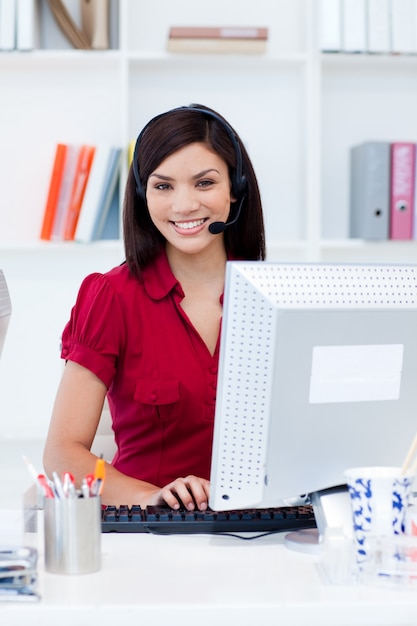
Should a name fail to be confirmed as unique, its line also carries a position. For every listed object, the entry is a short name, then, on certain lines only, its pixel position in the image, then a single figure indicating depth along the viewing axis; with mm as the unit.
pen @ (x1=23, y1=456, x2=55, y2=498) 1160
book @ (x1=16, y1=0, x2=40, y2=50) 2689
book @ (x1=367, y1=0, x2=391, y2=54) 2775
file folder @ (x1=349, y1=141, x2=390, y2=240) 2814
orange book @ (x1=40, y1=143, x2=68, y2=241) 2766
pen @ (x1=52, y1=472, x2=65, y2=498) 1154
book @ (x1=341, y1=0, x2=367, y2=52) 2768
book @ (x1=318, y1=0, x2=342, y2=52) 2768
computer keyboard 1385
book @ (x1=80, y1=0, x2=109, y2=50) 2756
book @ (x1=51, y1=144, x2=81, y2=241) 2787
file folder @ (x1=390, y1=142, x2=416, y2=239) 2814
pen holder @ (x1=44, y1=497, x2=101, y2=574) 1137
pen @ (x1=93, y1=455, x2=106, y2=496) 1170
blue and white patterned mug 1163
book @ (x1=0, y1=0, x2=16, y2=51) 2705
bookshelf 2902
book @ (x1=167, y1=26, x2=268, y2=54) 2719
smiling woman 1839
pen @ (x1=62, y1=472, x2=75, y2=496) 1159
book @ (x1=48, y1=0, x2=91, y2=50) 2777
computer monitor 1219
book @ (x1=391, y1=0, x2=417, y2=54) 2783
